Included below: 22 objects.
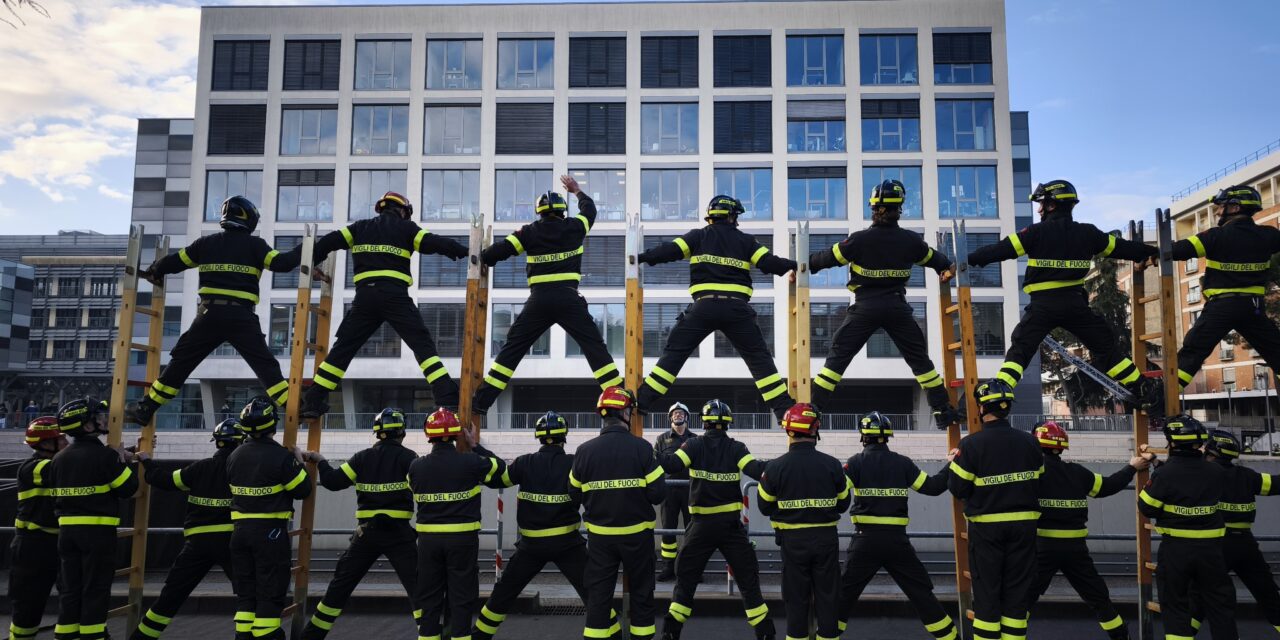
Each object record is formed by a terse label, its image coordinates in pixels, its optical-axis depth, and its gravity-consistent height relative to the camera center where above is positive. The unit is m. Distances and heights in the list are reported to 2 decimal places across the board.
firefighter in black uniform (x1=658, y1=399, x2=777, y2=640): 8.89 -1.59
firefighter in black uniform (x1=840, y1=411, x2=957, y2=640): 8.32 -1.55
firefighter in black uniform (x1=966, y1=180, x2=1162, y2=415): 8.81 +1.12
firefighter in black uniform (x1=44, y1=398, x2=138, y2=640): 8.77 -1.55
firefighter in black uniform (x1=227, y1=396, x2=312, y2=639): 8.48 -1.53
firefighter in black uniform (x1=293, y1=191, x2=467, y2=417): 9.22 +0.97
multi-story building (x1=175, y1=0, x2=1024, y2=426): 38.09 +12.15
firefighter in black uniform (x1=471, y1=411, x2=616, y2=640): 8.20 -1.50
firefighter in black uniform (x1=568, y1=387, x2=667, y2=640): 7.91 -1.31
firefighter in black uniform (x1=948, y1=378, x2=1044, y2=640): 7.92 -1.34
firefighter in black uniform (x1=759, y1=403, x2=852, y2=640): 8.03 -1.42
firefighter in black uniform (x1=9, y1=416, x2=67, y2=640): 9.07 -1.96
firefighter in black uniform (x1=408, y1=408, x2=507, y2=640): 8.03 -1.53
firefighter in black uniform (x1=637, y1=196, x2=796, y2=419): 9.18 +0.92
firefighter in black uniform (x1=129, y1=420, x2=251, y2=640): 8.98 -1.72
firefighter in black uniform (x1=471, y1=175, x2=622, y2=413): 9.27 +1.04
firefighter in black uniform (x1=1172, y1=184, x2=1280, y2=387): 8.98 +1.22
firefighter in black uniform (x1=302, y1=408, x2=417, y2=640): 8.66 -1.52
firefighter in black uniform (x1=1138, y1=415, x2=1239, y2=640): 8.18 -1.46
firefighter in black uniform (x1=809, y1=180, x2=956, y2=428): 9.11 +1.10
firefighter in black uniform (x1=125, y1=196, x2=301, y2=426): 9.45 +0.88
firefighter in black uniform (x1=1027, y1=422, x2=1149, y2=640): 8.71 -1.57
